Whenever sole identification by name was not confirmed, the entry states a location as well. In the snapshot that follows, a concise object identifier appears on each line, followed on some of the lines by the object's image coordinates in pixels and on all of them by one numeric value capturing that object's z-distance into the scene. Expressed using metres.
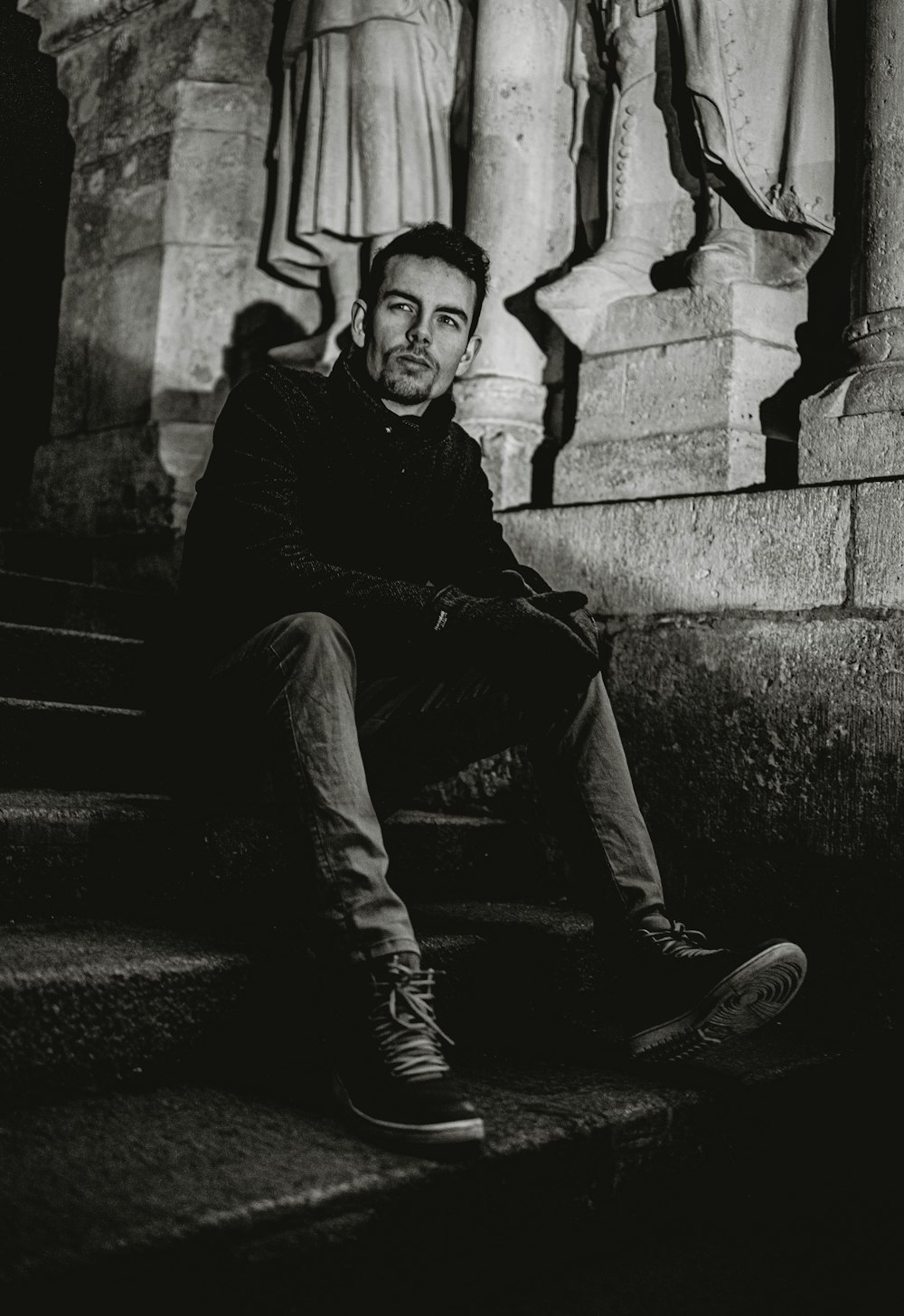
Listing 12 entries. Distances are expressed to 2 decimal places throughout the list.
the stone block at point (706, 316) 3.42
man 1.94
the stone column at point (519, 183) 3.91
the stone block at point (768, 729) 2.79
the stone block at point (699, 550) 2.94
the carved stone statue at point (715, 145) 3.44
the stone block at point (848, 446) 3.07
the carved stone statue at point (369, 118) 4.15
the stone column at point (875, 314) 3.10
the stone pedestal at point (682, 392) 3.36
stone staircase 1.58
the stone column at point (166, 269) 4.48
